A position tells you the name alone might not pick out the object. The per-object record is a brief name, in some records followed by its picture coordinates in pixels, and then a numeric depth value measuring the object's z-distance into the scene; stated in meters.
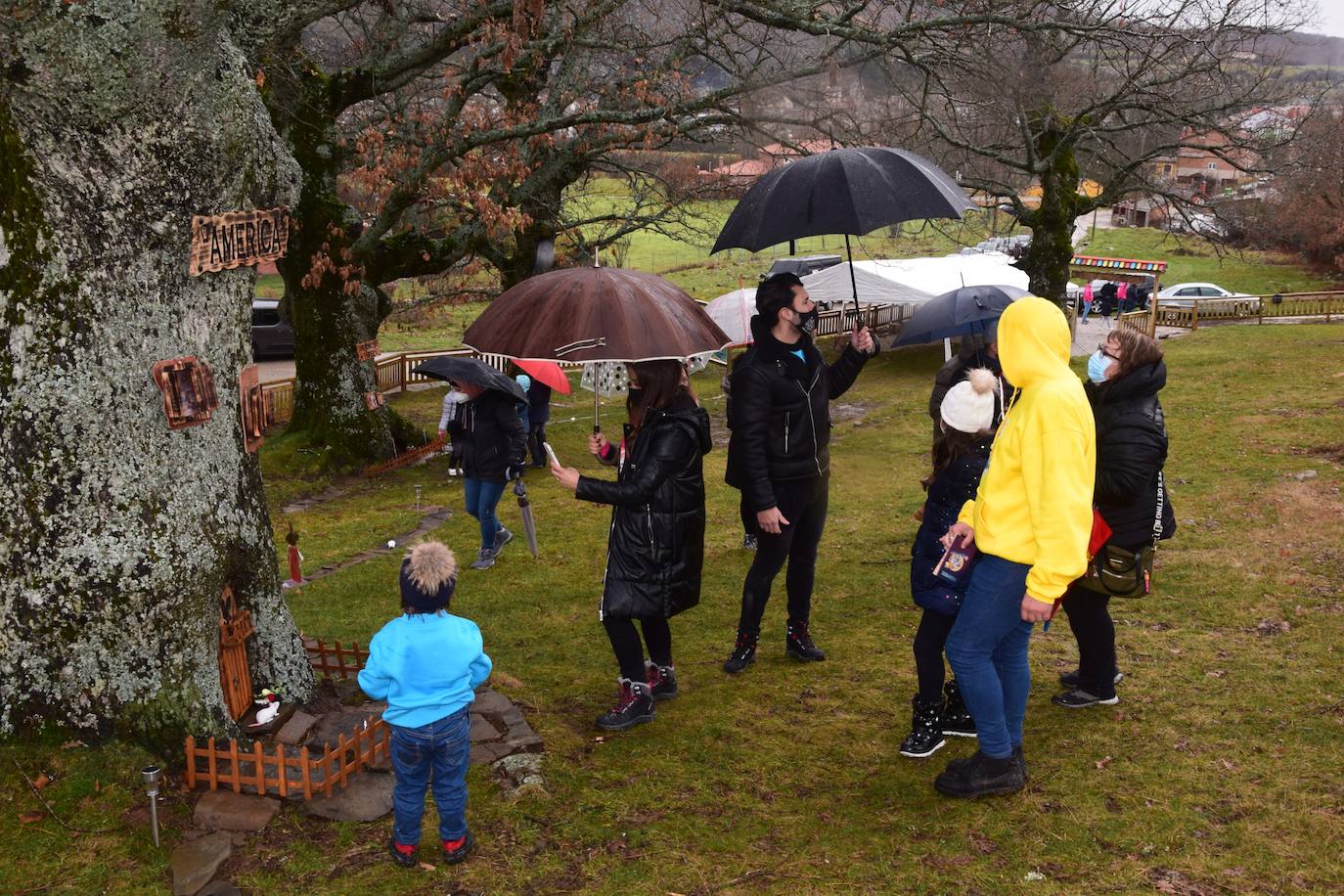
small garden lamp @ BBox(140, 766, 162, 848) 4.00
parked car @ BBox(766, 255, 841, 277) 30.30
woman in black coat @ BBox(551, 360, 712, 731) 4.73
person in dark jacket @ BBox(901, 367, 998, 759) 4.55
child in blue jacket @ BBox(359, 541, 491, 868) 3.78
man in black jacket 5.27
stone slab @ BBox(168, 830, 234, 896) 3.81
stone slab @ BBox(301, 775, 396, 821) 4.29
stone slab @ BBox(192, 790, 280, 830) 4.14
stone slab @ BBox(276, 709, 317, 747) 4.75
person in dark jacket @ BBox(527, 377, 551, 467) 12.00
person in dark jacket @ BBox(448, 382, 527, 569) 7.86
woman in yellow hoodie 3.79
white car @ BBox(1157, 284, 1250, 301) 32.84
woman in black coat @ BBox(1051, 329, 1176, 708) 4.61
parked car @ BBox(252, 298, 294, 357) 24.09
